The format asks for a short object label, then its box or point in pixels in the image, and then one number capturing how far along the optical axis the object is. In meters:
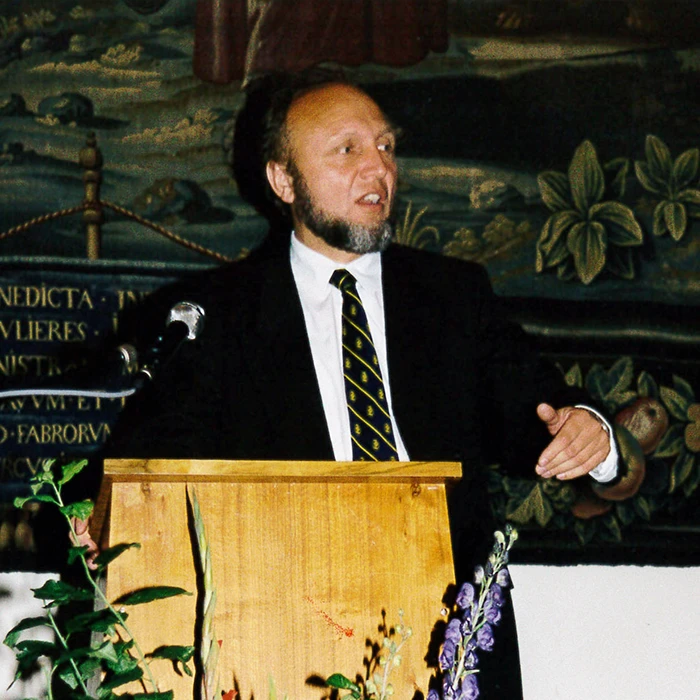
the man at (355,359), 6.15
